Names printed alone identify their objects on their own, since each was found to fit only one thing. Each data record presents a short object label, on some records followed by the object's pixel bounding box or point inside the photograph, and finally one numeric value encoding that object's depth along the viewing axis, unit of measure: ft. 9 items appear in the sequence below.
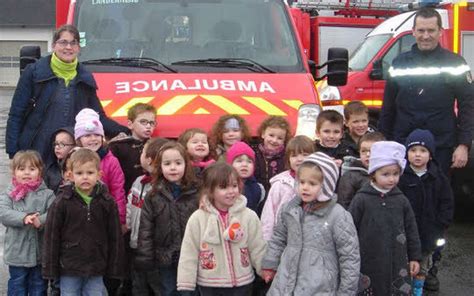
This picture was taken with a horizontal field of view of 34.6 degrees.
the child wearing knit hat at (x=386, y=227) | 14.62
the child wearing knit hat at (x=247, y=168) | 15.53
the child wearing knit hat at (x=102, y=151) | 16.19
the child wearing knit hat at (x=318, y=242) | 13.33
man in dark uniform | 18.44
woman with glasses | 17.93
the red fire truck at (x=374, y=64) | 35.60
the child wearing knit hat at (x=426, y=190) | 16.83
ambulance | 18.35
